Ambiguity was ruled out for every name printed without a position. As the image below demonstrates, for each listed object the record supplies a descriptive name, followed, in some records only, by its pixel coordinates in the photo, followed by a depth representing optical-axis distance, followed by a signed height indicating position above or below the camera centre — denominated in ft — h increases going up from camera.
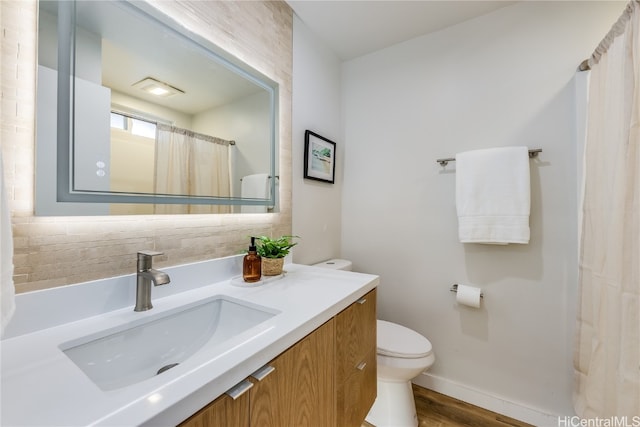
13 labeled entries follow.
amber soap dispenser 3.58 -0.79
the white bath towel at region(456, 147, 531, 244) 4.57 +0.32
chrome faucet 2.58 -0.71
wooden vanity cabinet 1.75 -1.50
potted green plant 3.78 -0.64
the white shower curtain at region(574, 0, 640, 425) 2.84 -0.29
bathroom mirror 2.31 +1.01
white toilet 4.29 -2.68
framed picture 5.40 +1.16
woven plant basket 3.78 -0.81
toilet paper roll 4.92 -1.57
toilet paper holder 5.29 -1.52
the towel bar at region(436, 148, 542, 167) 4.62 +1.07
